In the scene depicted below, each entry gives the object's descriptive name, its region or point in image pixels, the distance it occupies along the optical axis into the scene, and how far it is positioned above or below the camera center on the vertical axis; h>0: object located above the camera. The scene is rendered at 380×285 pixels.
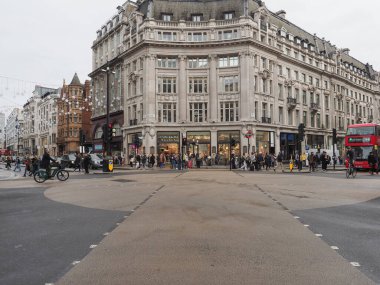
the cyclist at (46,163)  18.33 -0.45
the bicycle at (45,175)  18.08 -1.12
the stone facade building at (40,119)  82.44 +9.83
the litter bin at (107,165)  26.55 -0.84
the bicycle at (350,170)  20.42 -1.09
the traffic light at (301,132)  28.85 +1.76
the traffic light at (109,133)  26.25 +1.65
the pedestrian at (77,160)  32.16 -0.54
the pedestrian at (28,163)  25.20 -0.61
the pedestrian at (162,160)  34.56 -0.65
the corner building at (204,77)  41.97 +9.96
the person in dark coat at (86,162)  26.67 -0.60
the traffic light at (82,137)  32.38 +1.69
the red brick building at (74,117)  67.97 +7.88
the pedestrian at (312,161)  28.06 -0.72
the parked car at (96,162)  34.12 -0.78
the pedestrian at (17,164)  34.38 -0.93
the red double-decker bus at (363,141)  26.86 +0.90
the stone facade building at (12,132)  124.81 +9.86
